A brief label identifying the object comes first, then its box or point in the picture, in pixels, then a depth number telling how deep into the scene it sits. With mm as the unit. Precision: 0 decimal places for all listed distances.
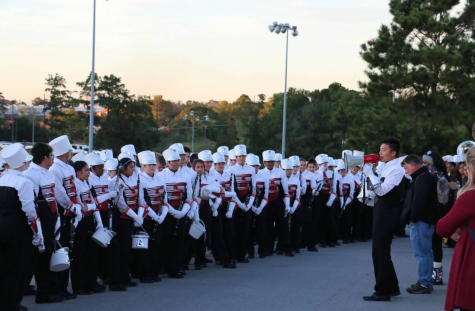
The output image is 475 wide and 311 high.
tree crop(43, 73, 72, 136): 88938
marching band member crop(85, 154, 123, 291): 10555
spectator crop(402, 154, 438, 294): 10508
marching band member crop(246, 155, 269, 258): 15062
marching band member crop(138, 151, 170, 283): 11258
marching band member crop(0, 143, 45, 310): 8375
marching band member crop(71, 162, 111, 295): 10086
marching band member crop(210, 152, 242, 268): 13359
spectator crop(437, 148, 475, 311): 5949
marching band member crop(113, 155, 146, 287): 10727
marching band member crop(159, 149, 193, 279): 11922
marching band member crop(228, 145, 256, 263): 14422
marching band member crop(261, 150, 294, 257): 15625
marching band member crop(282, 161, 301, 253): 16047
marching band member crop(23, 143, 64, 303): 8969
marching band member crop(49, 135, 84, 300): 9578
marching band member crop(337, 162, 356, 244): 19219
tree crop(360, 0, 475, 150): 37750
